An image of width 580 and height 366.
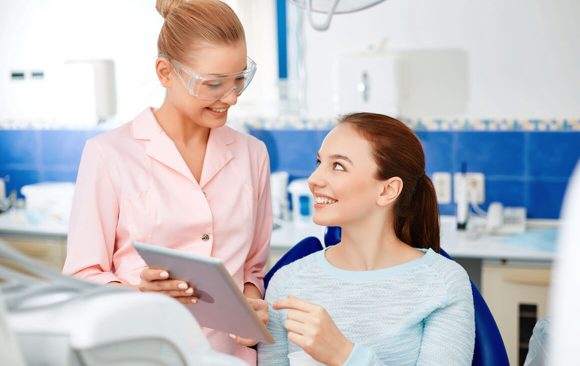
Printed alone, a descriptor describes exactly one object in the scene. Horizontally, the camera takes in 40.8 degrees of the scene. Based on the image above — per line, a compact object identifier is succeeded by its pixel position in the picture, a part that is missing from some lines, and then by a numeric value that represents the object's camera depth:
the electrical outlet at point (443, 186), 3.76
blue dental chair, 1.68
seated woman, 1.65
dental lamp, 1.95
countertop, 3.25
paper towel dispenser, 3.62
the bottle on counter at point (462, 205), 3.58
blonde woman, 1.73
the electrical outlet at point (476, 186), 3.71
